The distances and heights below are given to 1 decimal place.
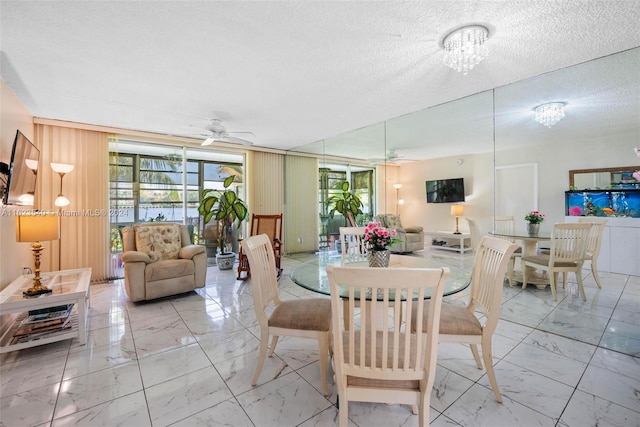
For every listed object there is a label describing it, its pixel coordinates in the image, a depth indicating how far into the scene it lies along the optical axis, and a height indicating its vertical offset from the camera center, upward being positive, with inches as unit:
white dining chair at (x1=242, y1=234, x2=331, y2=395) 67.4 -26.9
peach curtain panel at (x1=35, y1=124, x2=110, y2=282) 152.7 +12.6
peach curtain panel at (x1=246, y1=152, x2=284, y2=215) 229.3 +27.3
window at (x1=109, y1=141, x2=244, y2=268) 173.6 +23.3
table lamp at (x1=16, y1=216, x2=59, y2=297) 92.2 -5.6
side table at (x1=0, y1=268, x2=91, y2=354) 84.2 -28.4
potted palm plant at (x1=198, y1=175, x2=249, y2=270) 189.6 +0.9
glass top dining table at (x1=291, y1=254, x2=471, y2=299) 68.7 -18.6
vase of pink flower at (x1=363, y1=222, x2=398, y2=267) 79.4 -9.0
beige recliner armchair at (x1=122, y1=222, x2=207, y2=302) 126.3 -23.6
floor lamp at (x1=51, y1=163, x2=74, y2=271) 143.4 +23.8
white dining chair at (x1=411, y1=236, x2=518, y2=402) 62.3 -25.5
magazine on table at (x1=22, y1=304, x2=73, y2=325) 95.2 -36.6
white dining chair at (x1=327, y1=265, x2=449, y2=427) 42.1 -25.0
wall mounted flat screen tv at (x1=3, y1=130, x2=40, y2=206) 96.1 +16.7
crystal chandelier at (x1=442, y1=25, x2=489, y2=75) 74.6 +48.7
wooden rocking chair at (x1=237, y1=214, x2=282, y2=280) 175.5 -12.3
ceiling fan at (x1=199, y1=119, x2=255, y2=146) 151.0 +45.2
